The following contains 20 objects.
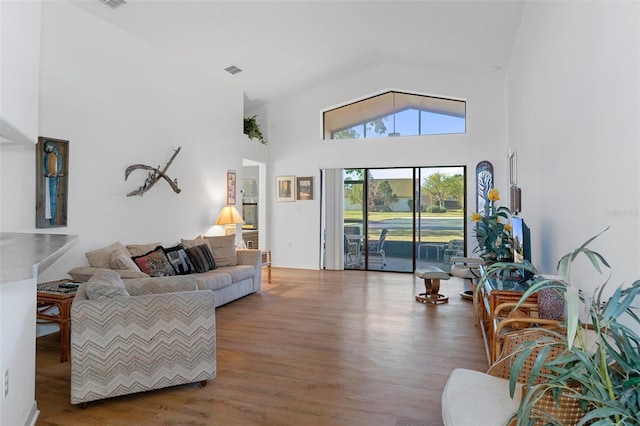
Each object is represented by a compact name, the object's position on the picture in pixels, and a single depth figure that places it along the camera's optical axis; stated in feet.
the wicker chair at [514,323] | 6.61
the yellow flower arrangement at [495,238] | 14.05
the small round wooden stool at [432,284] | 17.29
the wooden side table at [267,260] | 21.90
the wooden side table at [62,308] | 10.88
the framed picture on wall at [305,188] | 26.96
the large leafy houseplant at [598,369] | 3.14
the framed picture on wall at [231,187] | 22.76
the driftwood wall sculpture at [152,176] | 16.12
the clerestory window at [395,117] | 24.34
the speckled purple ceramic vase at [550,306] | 7.79
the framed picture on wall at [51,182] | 12.28
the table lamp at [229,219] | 21.08
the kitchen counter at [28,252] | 4.09
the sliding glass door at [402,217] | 24.43
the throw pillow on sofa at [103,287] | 8.53
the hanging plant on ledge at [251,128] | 25.44
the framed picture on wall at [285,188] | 27.32
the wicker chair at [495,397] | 4.49
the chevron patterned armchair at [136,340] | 8.23
